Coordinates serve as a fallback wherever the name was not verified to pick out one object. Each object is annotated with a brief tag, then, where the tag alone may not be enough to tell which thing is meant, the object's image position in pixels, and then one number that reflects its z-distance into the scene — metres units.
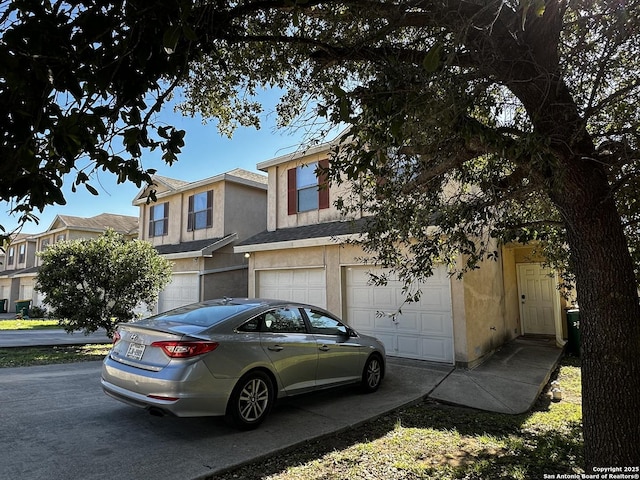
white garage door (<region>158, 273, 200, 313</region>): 15.99
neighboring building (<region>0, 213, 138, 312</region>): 28.72
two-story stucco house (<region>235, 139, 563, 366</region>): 9.14
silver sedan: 4.50
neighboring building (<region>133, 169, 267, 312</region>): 15.80
